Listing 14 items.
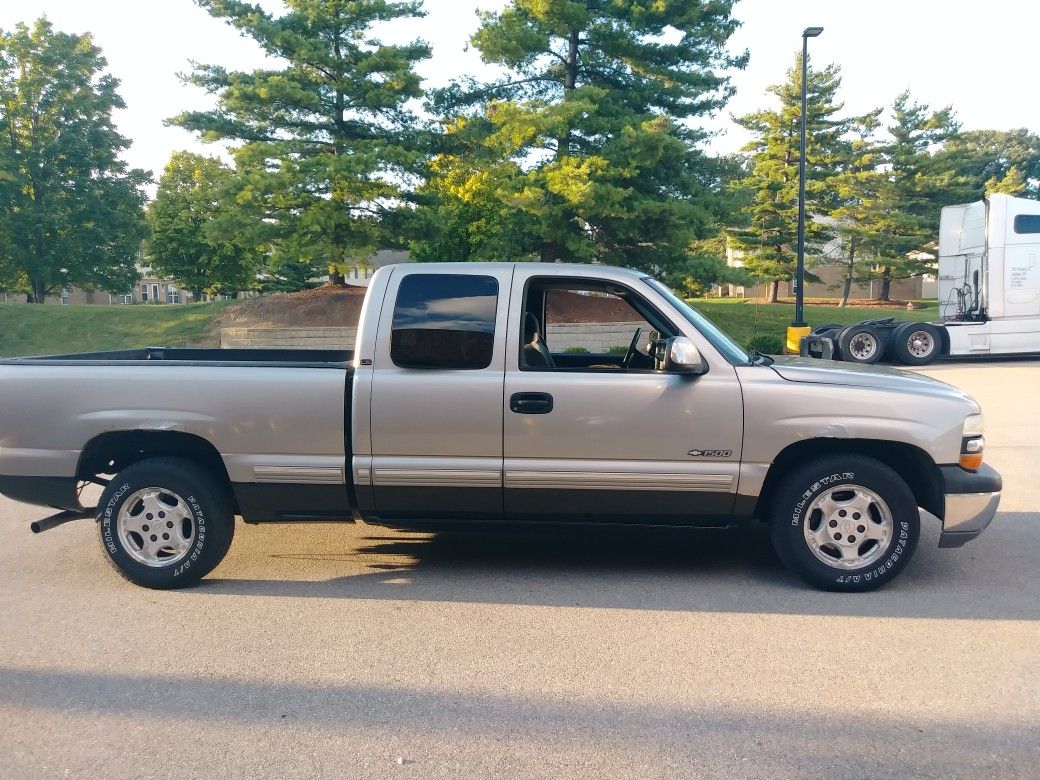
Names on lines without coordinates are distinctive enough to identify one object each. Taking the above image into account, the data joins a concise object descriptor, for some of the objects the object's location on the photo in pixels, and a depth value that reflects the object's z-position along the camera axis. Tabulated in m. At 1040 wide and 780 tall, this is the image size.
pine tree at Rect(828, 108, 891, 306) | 38.06
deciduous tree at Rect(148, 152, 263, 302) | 40.31
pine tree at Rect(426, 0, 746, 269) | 21.48
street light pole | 21.08
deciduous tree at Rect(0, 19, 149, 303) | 32.38
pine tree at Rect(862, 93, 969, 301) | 38.50
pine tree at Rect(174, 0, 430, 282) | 20.83
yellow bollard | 21.98
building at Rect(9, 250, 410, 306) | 57.03
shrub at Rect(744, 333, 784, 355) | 21.55
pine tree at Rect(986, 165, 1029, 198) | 48.44
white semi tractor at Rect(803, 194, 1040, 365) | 20.03
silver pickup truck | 5.05
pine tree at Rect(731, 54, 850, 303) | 34.94
